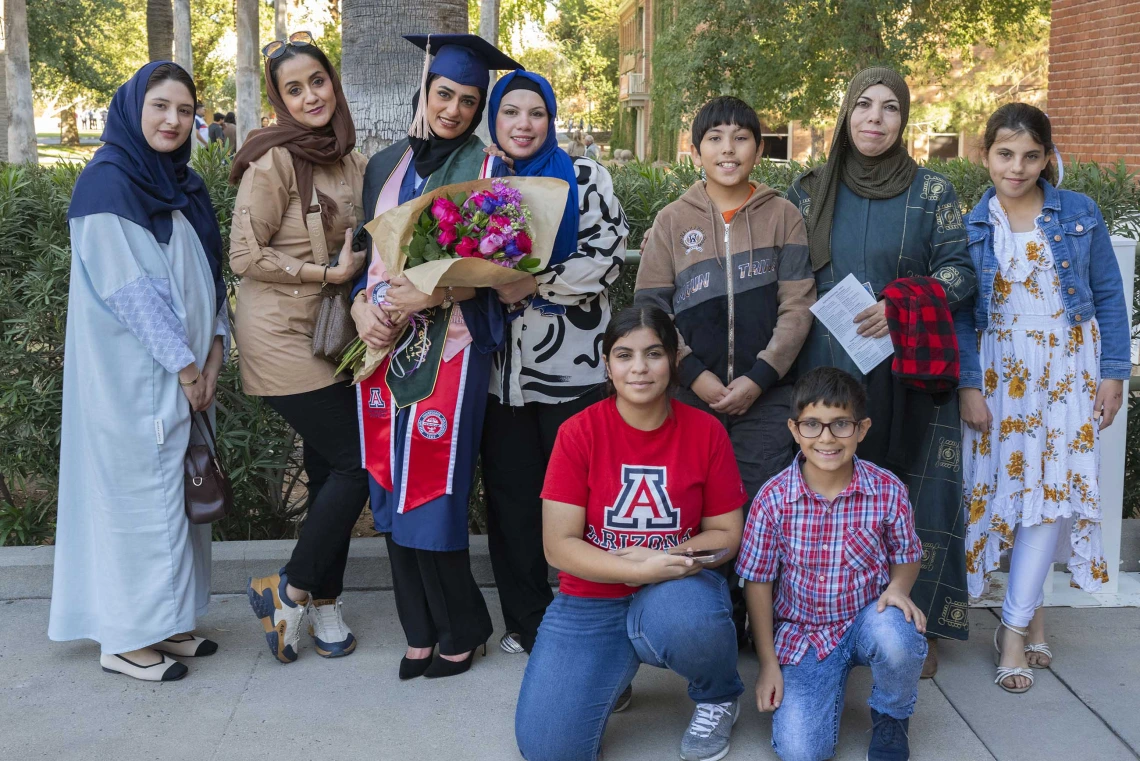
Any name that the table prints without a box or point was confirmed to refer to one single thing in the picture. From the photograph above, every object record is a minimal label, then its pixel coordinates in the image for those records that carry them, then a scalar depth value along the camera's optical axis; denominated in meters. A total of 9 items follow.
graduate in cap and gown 3.40
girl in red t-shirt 3.04
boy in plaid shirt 3.07
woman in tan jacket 3.48
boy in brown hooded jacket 3.49
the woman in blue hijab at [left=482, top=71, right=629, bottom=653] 3.44
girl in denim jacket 3.54
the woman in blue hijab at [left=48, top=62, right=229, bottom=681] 3.39
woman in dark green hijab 3.43
